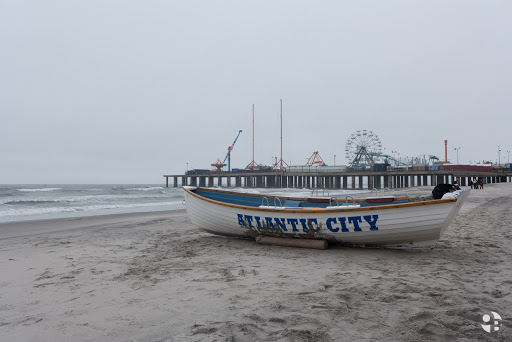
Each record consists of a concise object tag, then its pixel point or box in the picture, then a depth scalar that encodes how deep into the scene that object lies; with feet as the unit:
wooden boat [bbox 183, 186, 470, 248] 20.68
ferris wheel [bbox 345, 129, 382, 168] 239.30
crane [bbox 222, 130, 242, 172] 338.99
